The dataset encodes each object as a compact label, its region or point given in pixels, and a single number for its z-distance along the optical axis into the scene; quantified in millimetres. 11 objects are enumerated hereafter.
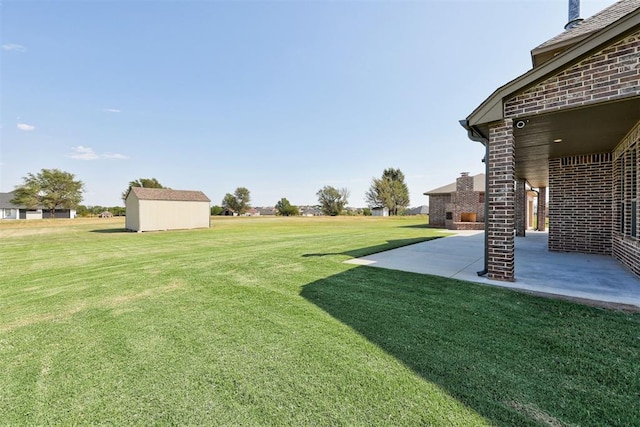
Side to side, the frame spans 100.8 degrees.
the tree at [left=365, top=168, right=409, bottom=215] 56656
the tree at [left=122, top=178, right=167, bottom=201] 57956
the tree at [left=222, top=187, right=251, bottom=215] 77375
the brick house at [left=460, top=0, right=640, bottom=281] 3719
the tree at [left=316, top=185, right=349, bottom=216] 64125
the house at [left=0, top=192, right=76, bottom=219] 55812
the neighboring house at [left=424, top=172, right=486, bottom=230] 18484
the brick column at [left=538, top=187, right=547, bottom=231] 15973
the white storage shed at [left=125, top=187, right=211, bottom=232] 21672
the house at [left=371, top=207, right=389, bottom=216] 57478
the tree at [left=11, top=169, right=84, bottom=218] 48438
